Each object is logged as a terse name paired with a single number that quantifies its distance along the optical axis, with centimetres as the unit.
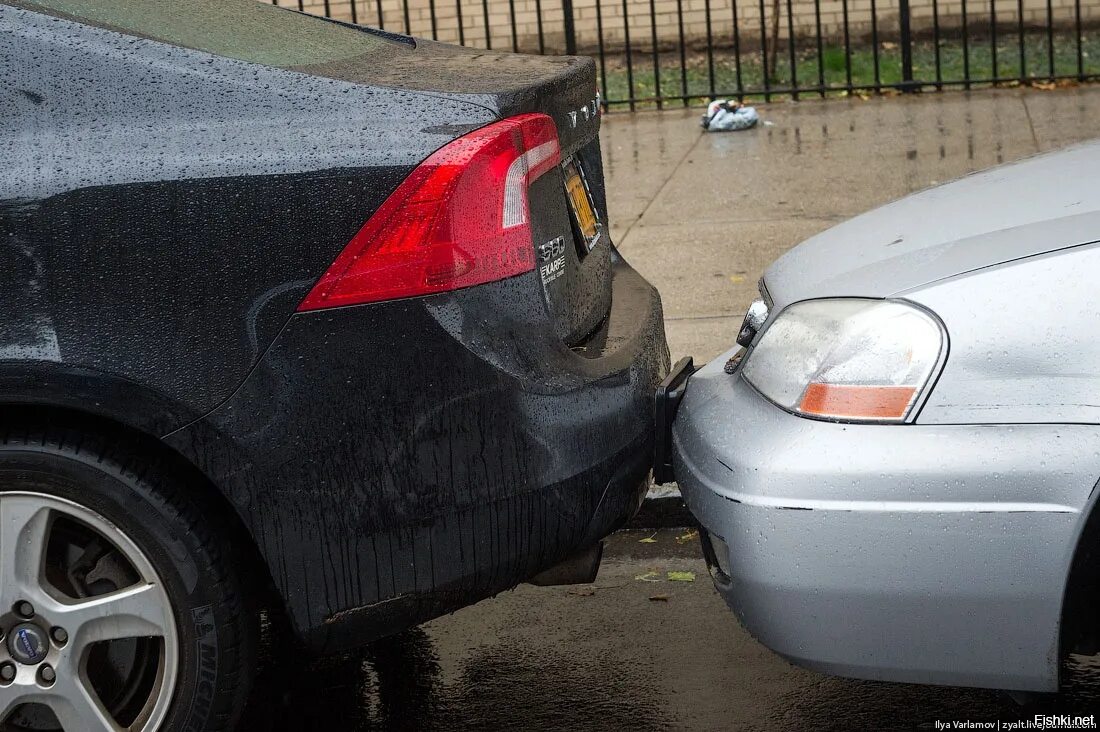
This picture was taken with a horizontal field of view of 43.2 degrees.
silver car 229
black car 246
